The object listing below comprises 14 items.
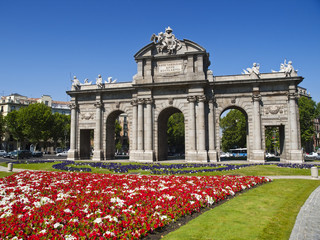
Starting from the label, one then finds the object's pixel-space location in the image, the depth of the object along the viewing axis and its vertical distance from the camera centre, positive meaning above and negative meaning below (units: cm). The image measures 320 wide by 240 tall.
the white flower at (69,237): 714 -288
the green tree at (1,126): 7650 +486
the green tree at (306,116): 6019 +574
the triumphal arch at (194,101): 3372 +567
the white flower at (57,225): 801 -282
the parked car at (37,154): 5689 -312
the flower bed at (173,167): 2332 -292
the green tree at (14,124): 7262 +516
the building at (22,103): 9025 +1547
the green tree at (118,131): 8752 +345
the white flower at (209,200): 1180 -298
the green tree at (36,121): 6712 +555
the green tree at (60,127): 7352 +456
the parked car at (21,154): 4969 -282
